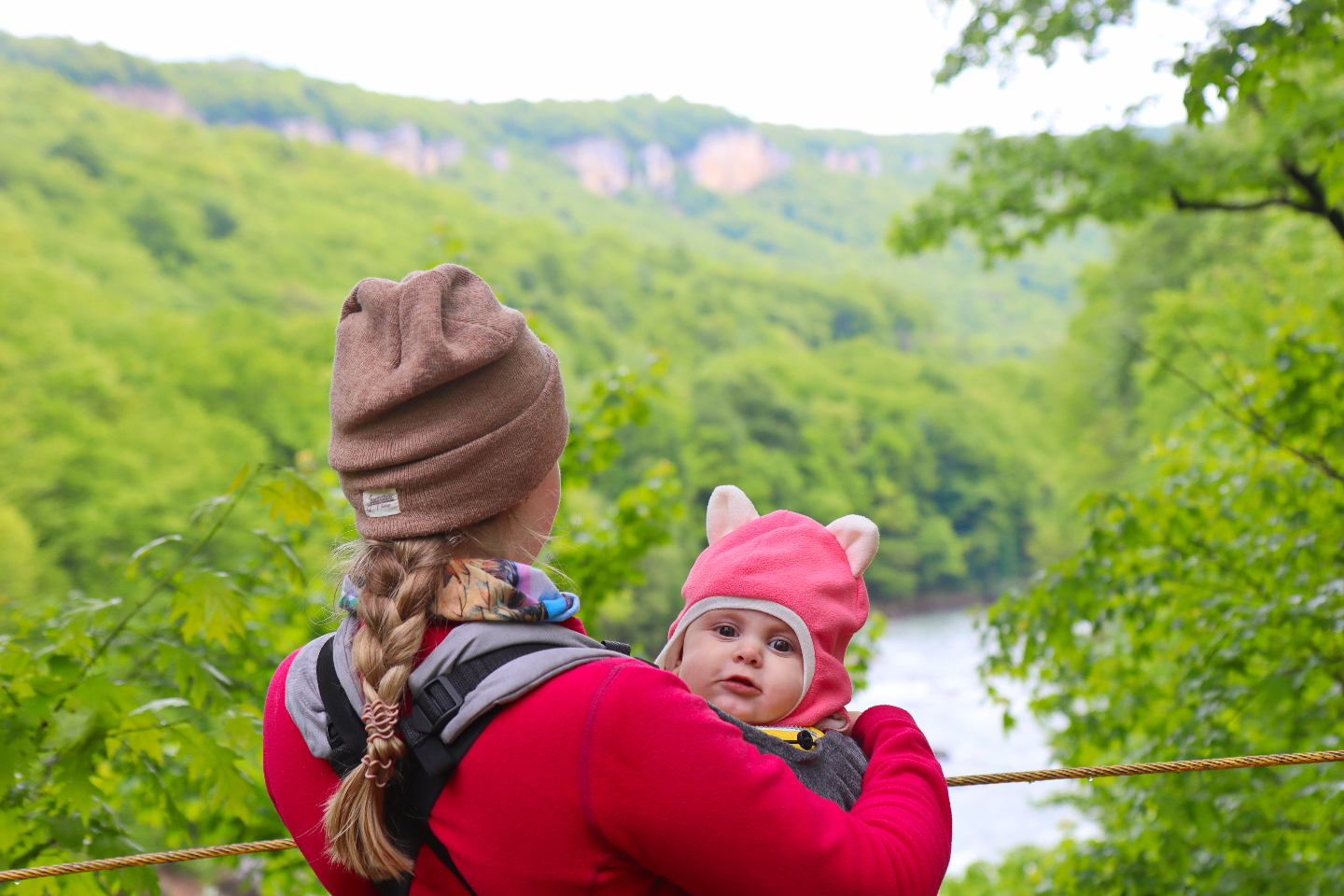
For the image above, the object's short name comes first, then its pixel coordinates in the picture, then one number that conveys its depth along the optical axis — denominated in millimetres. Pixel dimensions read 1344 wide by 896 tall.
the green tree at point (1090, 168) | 6105
